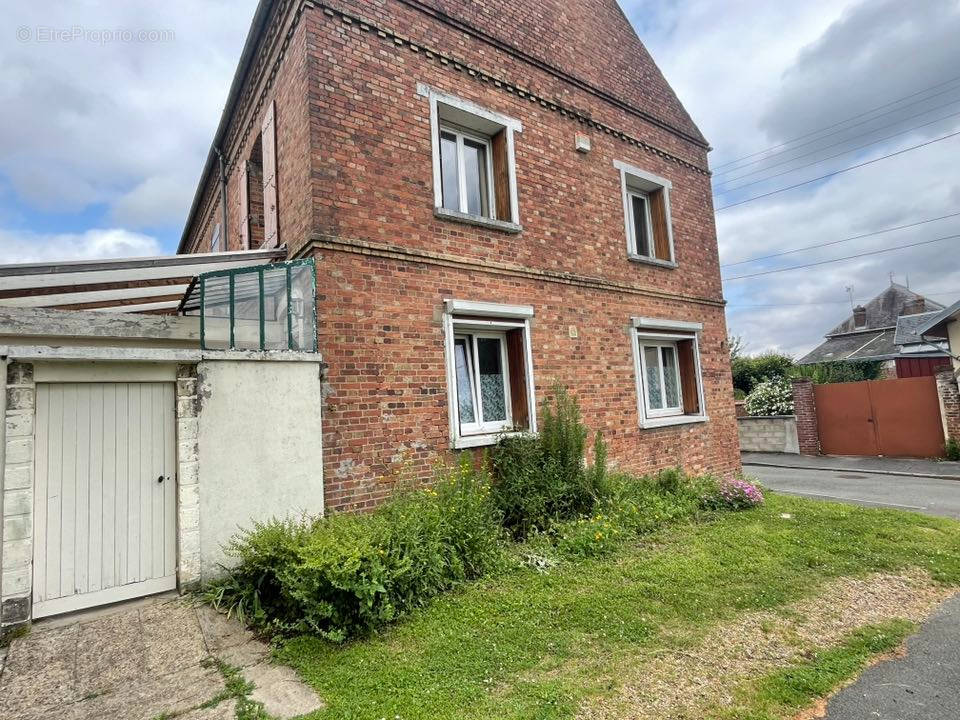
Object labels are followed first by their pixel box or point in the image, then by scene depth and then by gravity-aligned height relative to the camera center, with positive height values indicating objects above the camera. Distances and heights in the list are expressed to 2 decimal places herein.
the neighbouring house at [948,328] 13.56 +1.53
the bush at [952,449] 13.37 -1.85
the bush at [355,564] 3.72 -1.21
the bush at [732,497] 7.42 -1.55
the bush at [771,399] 17.41 -0.22
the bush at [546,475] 5.94 -0.88
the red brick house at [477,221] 5.61 +2.74
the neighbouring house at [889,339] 21.30 +2.73
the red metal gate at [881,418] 14.06 -0.98
